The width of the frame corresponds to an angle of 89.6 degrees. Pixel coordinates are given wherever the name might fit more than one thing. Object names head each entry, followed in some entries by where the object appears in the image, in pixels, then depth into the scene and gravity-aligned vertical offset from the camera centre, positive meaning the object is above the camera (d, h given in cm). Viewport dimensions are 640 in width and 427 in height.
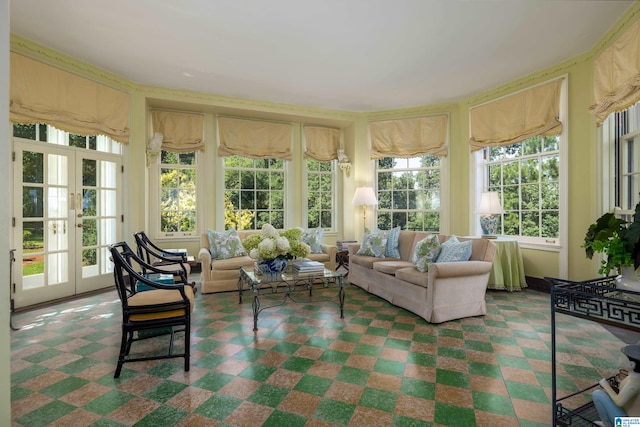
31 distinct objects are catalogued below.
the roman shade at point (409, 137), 595 +142
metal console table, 130 -42
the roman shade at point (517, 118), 446 +141
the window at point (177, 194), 564 +33
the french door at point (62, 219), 389 -9
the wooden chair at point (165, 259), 391 -60
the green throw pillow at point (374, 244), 475 -49
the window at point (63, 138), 393 +101
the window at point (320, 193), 662 +38
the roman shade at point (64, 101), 367 +143
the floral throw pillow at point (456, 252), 359 -46
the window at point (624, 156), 349 +61
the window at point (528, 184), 465 +42
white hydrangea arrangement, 336 -35
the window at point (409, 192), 614 +37
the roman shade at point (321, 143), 651 +142
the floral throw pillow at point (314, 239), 529 -46
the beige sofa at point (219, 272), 447 -84
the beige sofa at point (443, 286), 332 -83
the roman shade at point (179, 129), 550 +144
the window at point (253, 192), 608 +38
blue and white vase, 343 -58
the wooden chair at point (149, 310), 236 -73
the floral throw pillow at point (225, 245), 483 -50
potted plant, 132 -14
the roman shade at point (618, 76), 306 +140
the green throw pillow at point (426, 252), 372 -49
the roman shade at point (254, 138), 591 +139
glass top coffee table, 320 -81
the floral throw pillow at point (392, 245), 473 -50
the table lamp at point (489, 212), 482 -2
